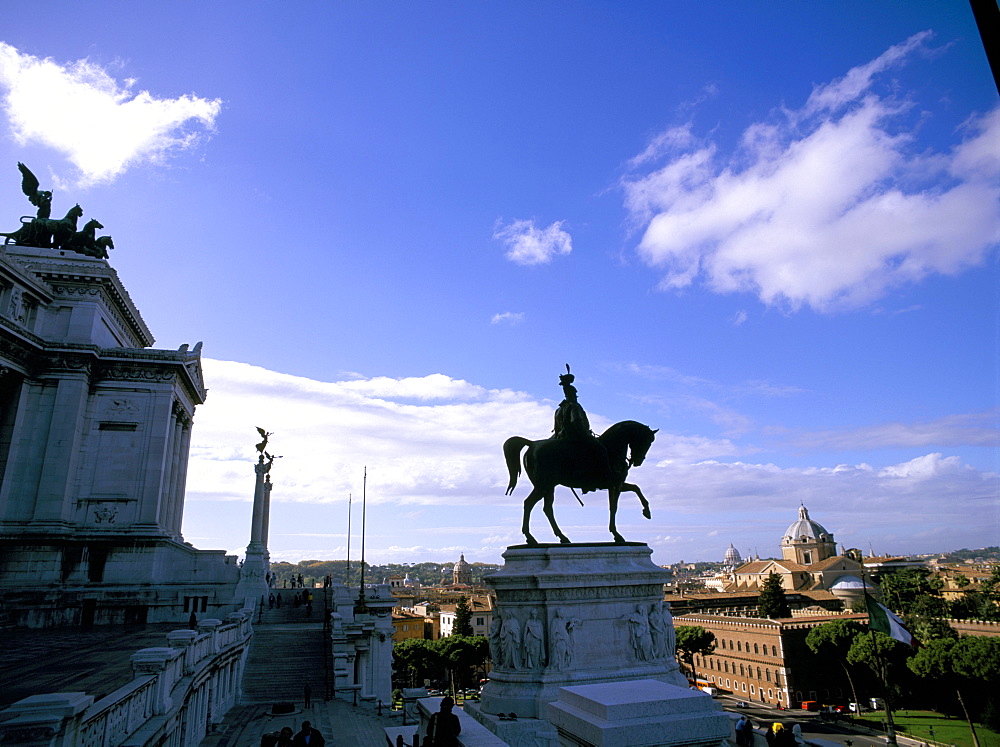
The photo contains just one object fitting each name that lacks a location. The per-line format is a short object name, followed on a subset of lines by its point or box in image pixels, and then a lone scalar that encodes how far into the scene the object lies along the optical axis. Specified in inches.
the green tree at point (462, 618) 3559.3
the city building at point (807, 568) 4823.6
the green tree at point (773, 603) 3580.2
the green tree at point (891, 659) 2161.8
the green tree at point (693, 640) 3043.8
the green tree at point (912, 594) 2834.6
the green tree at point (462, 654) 2842.0
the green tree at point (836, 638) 2527.1
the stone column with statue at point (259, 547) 1311.5
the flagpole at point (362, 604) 1343.0
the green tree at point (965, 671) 1733.5
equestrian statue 631.2
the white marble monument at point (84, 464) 1175.6
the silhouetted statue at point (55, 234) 1524.4
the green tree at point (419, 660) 2913.4
